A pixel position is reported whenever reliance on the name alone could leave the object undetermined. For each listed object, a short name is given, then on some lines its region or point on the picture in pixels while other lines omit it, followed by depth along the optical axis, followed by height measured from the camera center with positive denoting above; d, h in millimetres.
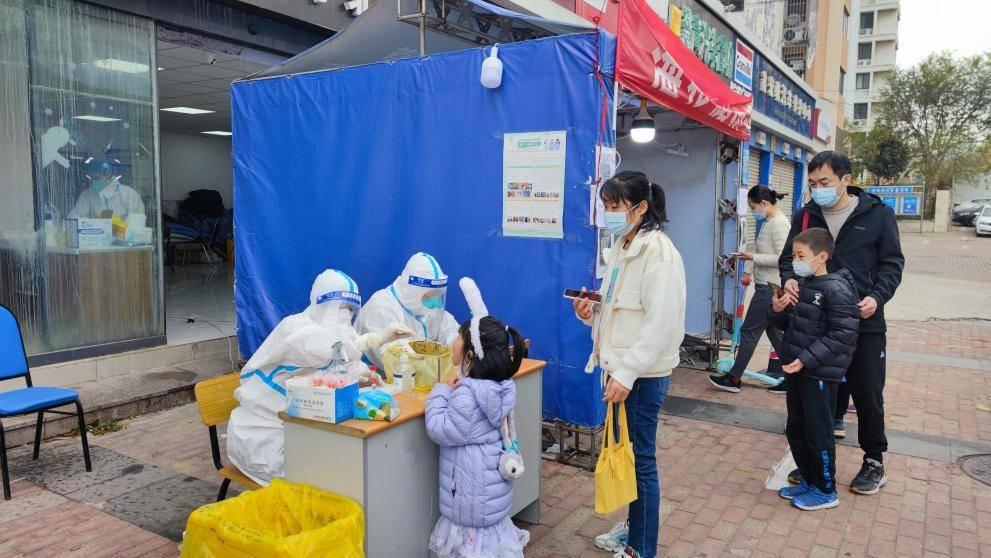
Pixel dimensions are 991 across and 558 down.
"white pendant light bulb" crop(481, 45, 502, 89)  4391 +939
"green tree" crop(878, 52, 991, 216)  33844 +5628
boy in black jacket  3588 -625
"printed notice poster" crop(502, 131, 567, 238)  4262 +224
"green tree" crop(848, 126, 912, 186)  35000 +3637
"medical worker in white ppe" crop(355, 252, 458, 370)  4371 -551
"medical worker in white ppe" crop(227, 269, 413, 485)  3441 -855
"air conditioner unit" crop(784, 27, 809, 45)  24922 +6850
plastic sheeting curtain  5340 +481
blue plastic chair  3840 -1065
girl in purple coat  2762 -890
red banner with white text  4156 +1024
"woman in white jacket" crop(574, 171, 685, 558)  2828 -429
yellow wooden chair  3477 -996
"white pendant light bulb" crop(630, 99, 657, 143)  6207 +843
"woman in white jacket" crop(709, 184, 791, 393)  5941 -418
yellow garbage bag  2312 -1114
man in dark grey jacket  3805 -175
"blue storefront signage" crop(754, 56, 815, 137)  13859 +2779
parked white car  30312 +146
